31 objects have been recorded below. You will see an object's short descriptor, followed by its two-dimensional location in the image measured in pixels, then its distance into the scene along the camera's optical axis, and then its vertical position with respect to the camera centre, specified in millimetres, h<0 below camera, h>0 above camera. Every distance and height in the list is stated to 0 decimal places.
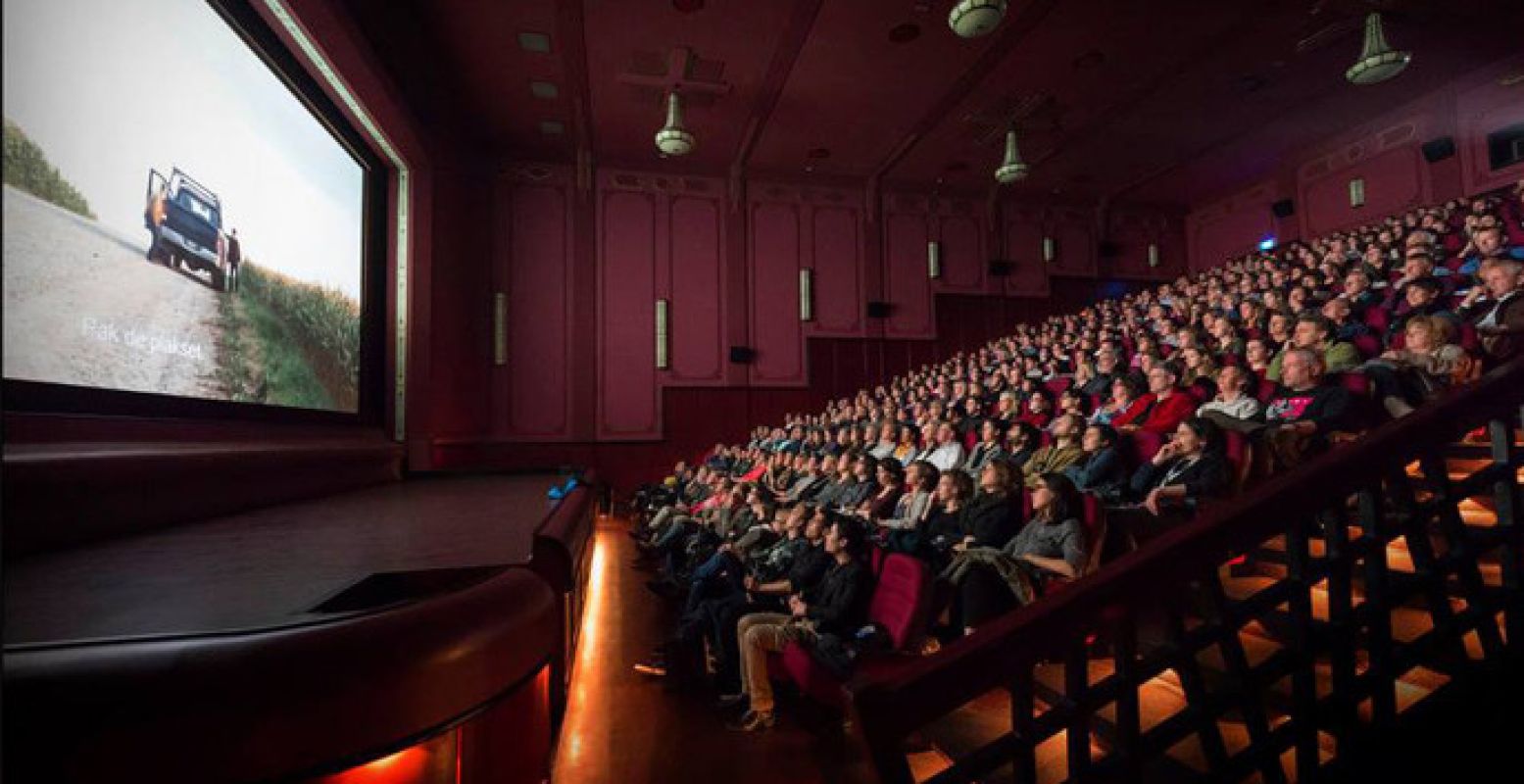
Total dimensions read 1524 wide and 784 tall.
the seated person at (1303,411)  2439 +20
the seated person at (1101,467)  2807 -194
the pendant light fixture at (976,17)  4082 +2443
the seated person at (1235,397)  2871 +93
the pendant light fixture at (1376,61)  4793 +2468
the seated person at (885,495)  3404 -343
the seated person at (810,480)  4444 -349
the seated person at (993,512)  2576 -336
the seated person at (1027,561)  2119 -443
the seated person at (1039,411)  4148 +74
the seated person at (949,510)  2773 -356
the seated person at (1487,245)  3820 +940
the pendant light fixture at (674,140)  5695 +2424
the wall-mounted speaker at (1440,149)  6789 +2622
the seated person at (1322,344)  3104 +349
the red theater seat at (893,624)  2109 -632
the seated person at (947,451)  3945 -153
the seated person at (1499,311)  2645 +420
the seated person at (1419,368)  2557 +173
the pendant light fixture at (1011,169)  6359 +2358
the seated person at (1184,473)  2355 -195
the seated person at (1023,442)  3537 -98
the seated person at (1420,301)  3314 +547
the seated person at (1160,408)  3232 +62
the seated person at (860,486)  3699 -323
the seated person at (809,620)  2230 -660
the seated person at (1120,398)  3701 +122
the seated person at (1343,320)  3463 +499
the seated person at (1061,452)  3163 -138
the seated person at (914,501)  3096 -352
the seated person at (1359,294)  3871 +705
